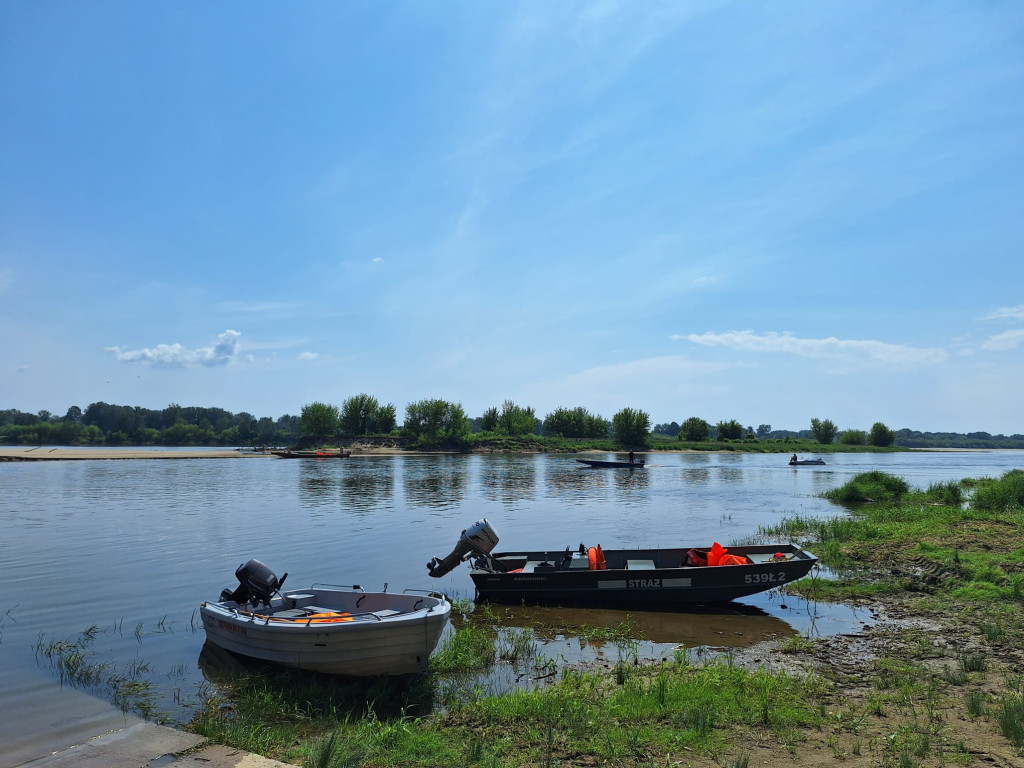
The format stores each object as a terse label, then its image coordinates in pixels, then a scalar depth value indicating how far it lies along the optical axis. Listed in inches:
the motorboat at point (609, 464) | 2842.0
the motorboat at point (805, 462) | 3050.4
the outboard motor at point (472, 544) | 625.3
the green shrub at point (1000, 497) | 966.4
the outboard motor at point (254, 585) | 469.1
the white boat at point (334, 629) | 387.5
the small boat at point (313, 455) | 3919.8
